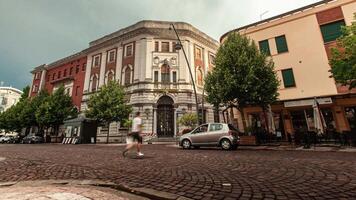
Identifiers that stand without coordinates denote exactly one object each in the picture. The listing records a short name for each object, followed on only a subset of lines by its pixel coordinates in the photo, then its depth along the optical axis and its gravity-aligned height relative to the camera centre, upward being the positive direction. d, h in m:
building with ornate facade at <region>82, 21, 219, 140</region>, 26.31 +10.87
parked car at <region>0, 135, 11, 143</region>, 40.91 +1.96
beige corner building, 15.29 +6.13
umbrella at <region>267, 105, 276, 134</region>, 17.47 +1.68
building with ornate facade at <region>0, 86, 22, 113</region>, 69.69 +18.05
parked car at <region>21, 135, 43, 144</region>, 31.28 +1.38
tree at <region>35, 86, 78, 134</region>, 29.75 +5.53
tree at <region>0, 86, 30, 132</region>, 35.16 +5.46
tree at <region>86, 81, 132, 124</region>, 23.42 +4.60
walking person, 8.43 +0.52
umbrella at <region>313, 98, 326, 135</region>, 13.58 +1.43
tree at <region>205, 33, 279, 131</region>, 14.68 +4.69
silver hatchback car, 12.00 +0.40
